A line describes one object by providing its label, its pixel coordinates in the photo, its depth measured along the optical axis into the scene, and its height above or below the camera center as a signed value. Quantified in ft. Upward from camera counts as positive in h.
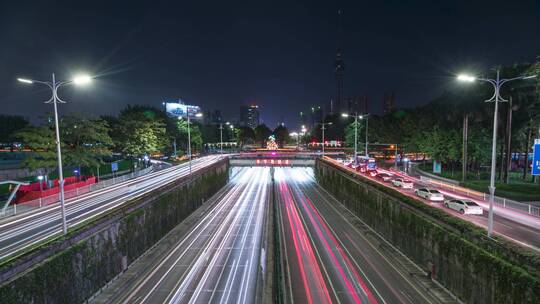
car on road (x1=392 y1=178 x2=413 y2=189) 150.92 -24.99
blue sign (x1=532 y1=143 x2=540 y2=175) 64.03 -5.73
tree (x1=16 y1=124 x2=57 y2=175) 142.57 -3.42
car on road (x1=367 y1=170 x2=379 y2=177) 190.33 -24.45
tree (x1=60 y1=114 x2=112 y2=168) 163.54 -1.17
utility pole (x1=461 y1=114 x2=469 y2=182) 166.91 -2.83
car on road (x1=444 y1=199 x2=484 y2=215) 99.66 -24.79
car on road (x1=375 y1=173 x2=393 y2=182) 172.38 -25.04
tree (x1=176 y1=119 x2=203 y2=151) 383.45 +1.59
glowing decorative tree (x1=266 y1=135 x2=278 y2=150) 528.63 -16.79
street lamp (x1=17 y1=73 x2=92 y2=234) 63.67 +11.60
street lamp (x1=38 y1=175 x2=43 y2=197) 129.94 -22.06
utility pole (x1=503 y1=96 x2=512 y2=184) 149.82 +0.63
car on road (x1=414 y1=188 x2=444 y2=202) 120.06 -24.77
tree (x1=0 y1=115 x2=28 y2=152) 318.24 +12.89
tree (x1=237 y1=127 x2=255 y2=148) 613.44 +1.70
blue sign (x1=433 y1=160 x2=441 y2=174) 209.36 -22.95
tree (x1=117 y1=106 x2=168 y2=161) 233.96 +1.35
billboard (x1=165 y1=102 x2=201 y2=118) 517.96 +48.42
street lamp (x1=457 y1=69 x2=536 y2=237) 60.48 -7.18
